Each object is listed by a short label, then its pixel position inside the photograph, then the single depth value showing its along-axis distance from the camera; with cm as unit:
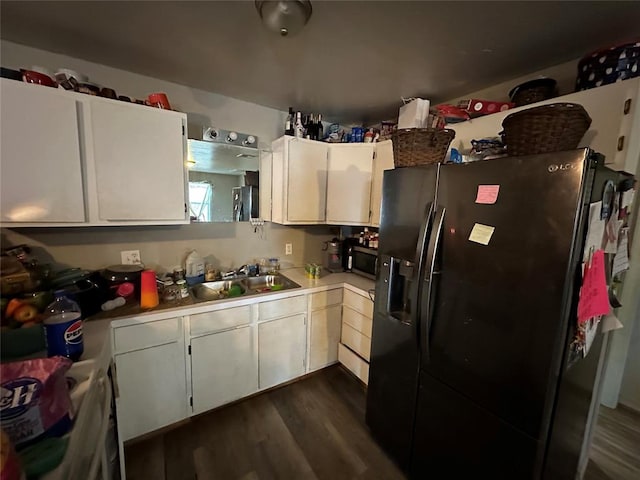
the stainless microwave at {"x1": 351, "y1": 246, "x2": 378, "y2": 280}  232
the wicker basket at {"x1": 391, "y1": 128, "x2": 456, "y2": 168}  134
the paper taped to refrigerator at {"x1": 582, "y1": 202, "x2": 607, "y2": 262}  86
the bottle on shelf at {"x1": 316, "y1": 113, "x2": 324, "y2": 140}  226
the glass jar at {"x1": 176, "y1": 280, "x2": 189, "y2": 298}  175
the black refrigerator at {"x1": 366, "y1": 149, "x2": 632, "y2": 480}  88
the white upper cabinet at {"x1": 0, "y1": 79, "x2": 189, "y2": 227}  128
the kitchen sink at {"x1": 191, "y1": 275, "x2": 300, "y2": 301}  190
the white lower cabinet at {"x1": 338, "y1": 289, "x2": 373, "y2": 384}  205
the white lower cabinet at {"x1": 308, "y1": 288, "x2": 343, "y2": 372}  218
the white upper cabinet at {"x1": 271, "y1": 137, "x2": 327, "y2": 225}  210
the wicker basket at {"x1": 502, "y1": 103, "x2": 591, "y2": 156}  92
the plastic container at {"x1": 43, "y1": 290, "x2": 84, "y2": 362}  93
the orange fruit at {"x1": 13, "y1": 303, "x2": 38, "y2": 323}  99
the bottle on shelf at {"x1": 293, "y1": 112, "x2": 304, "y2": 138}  212
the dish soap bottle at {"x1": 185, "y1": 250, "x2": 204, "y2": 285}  199
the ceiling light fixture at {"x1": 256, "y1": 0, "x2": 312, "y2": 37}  107
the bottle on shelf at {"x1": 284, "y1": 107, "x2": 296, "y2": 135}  216
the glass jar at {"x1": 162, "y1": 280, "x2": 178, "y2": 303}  170
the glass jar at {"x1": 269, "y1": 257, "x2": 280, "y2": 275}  240
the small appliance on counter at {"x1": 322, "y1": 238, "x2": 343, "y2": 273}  254
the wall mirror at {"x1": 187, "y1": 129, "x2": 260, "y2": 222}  194
